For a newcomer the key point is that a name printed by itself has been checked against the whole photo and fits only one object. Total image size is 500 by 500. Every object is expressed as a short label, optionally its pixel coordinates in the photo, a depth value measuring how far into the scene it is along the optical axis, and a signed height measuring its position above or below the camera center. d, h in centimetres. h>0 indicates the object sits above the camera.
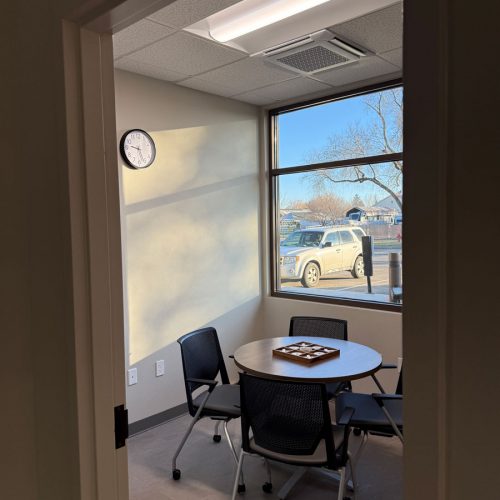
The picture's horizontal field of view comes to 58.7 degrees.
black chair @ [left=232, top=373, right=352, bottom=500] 216 -101
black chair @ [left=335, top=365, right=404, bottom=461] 250 -114
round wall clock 337 +62
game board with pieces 277 -83
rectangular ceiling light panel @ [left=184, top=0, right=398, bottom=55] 257 +127
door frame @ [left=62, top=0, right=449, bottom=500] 116 -1
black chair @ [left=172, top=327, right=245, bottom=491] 284 -104
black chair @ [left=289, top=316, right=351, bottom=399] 346 -82
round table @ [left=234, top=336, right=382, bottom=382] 251 -85
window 377 +28
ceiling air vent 286 +118
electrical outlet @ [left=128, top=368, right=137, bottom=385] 348 -116
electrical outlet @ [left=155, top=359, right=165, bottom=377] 368 -116
